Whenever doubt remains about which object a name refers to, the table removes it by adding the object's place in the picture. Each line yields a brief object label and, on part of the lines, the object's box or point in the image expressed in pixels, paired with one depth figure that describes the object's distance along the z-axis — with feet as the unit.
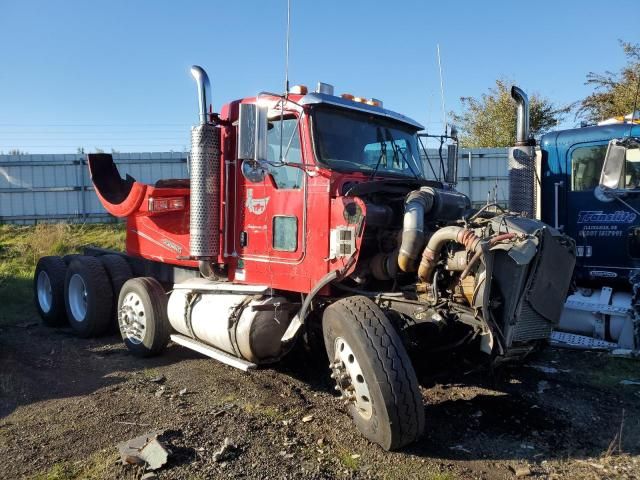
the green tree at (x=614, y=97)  50.85
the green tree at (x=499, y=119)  69.36
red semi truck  13.44
